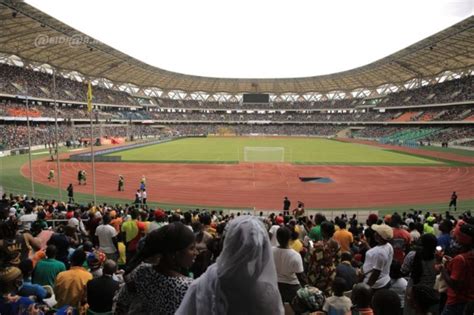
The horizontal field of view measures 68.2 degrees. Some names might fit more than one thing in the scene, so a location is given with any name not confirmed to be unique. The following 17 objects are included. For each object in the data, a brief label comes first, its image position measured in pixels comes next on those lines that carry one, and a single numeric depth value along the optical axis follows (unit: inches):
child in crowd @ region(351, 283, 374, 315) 153.6
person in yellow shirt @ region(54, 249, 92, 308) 182.7
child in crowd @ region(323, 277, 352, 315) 164.7
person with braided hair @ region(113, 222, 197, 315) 107.1
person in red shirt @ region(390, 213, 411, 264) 294.0
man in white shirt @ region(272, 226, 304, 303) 200.7
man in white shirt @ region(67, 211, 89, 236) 405.4
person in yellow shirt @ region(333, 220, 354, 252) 302.8
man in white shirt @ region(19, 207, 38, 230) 428.3
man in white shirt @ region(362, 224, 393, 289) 219.5
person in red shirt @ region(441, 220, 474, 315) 182.2
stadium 1003.3
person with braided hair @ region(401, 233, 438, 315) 216.8
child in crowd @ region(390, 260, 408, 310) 222.8
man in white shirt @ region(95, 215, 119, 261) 333.7
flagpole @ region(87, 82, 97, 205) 840.2
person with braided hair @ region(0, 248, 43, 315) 155.5
